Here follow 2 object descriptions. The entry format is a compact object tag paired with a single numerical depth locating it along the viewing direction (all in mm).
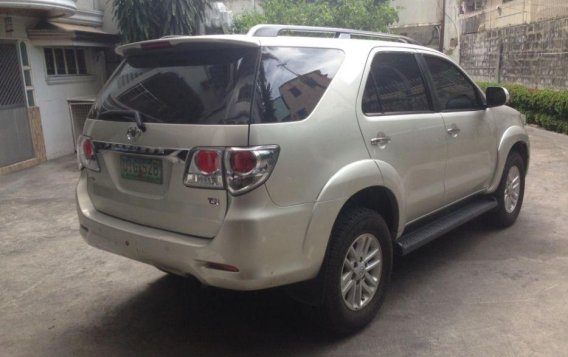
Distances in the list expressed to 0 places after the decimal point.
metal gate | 8375
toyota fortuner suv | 2592
